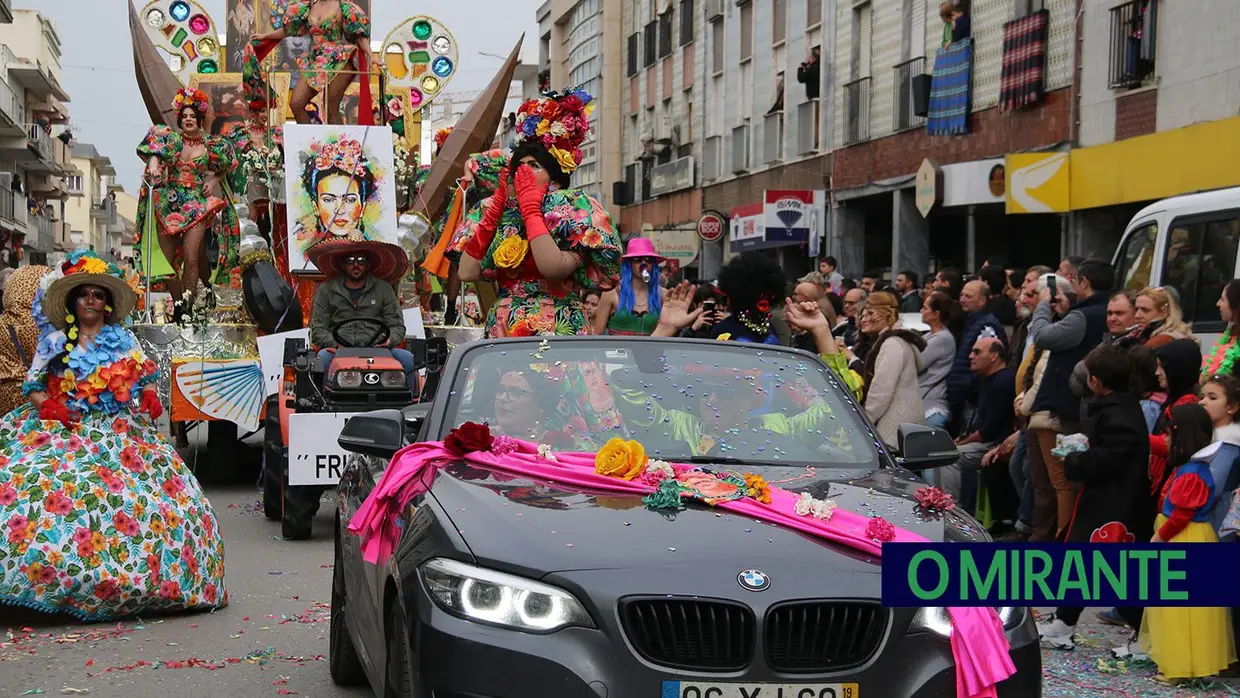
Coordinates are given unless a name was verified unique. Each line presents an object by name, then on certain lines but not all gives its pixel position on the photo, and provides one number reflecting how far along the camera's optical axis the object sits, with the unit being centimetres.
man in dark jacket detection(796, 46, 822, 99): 3194
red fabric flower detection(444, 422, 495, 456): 553
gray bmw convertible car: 443
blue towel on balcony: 2455
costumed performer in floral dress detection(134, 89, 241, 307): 1634
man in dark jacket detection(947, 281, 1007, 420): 1148
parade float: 1348
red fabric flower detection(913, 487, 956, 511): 533
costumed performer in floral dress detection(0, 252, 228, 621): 806
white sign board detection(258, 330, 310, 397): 1310
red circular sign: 3344
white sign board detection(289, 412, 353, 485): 1119
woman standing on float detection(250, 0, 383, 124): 1594
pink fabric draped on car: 461
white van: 1181
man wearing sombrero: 1187
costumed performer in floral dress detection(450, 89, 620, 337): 1076
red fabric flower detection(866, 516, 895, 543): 479
